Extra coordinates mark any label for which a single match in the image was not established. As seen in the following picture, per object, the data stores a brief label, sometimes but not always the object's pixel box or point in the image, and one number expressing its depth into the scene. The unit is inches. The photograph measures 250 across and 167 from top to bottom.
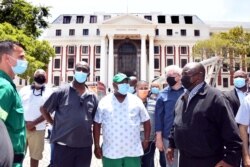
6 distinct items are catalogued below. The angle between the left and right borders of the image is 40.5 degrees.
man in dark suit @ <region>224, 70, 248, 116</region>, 233.8
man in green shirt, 102.7
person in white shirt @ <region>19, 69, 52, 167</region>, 236.4
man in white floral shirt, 178.9
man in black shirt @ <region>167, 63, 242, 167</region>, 133.5
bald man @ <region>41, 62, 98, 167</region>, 180.7
